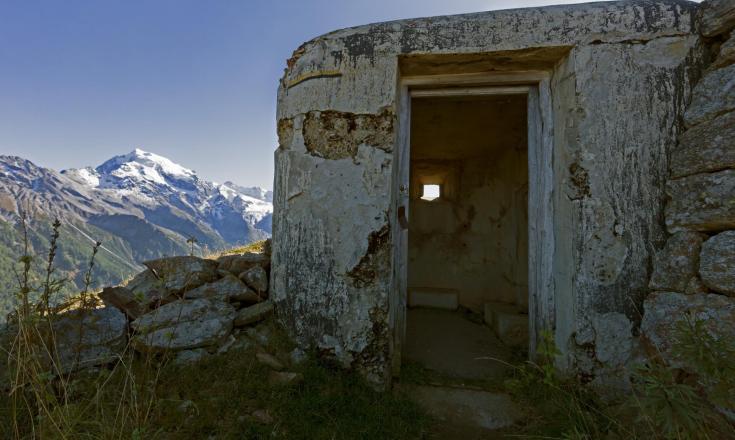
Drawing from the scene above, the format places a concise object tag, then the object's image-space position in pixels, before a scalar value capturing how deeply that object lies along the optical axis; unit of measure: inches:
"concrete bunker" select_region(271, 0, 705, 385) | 86.0
